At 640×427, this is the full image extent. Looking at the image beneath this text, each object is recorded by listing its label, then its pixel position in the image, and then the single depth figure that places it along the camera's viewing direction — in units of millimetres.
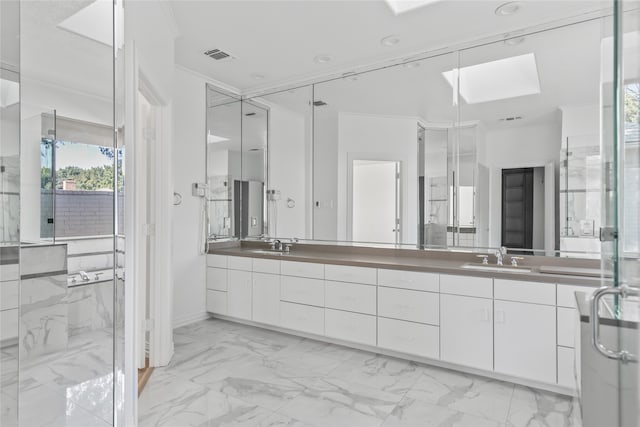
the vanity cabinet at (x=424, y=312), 2320
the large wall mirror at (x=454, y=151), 2592
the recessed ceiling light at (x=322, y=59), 3416
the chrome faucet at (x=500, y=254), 2809
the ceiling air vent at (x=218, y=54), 3355
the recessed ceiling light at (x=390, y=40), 3027
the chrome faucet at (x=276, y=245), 4008
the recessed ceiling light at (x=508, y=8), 2518
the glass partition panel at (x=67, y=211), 871
